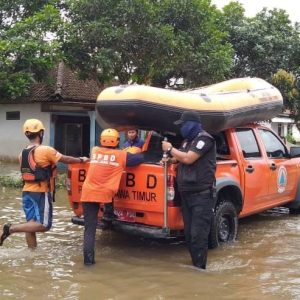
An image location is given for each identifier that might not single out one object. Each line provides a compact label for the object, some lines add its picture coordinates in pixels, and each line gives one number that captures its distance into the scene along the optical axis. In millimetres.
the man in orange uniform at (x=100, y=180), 5641
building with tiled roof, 19391
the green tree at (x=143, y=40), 13633
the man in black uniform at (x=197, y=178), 5400
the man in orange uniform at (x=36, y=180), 5930
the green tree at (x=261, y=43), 21375
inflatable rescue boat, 6090
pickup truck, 5750
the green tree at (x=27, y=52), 12508
